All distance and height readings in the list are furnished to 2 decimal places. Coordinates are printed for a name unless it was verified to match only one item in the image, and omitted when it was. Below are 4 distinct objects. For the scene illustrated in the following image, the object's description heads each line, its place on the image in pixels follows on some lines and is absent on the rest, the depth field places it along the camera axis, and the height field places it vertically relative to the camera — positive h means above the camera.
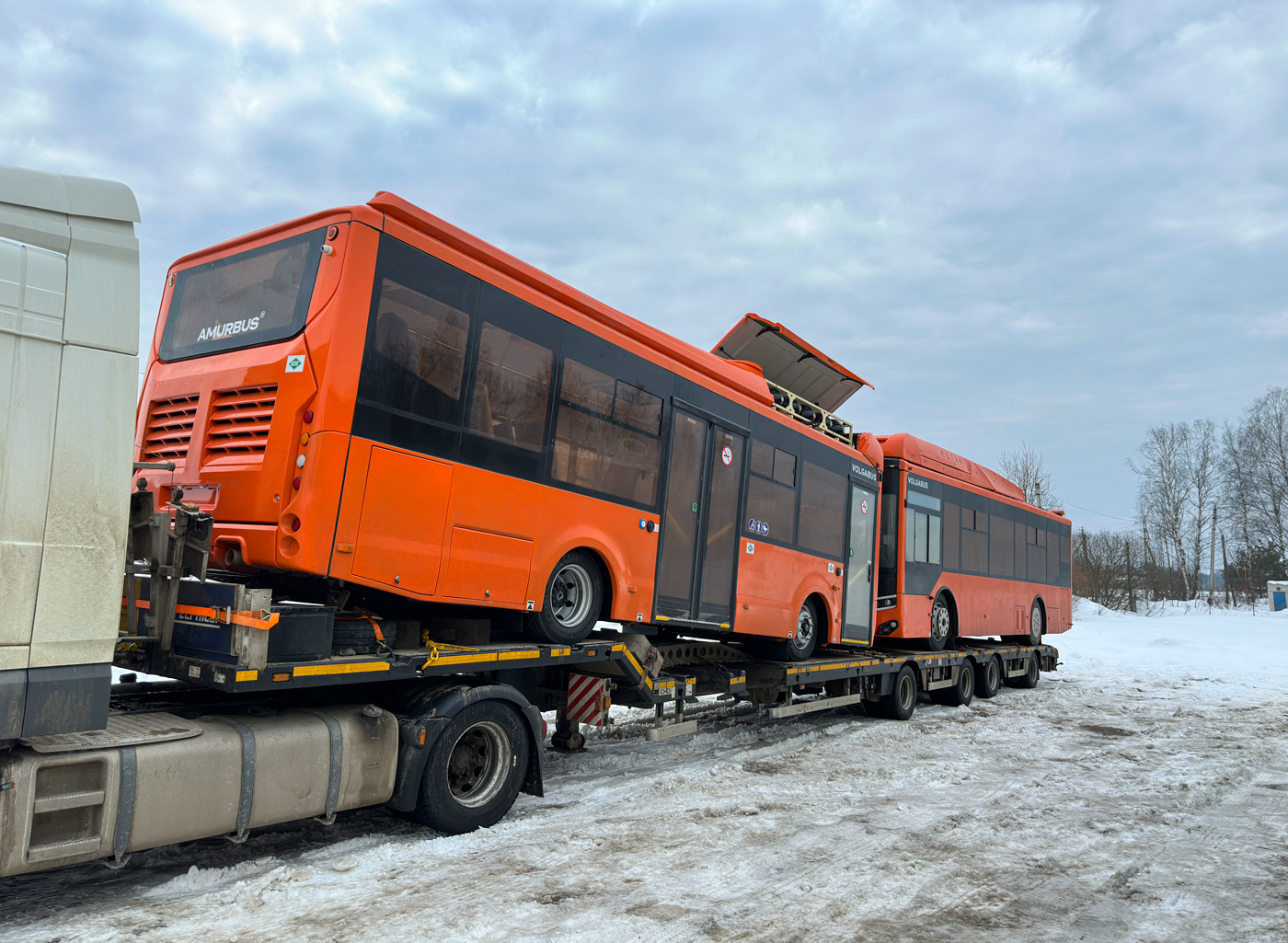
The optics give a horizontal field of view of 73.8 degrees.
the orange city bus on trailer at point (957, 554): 12.57 +0.62
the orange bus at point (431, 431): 4.87 +0.83
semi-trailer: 3.59 -0.63
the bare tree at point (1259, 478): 47.75 +7.38
